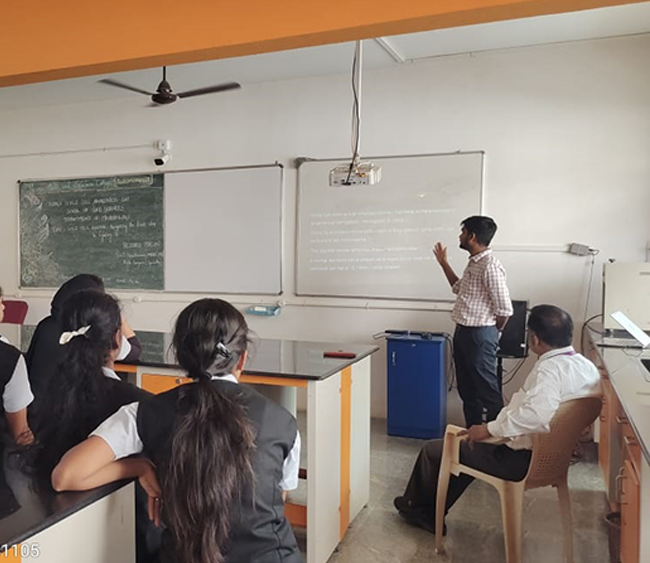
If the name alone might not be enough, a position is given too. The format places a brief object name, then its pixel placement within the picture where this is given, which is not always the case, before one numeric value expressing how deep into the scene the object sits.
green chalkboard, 5.43
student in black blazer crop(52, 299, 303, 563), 1.30
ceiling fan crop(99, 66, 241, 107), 3.71
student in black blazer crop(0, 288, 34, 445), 1.67
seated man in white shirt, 2.24
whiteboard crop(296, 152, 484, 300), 4.47
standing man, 3.68
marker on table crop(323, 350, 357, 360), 2.76
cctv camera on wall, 5.27
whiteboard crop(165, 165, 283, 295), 5.00
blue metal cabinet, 4.20
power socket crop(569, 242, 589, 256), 4.13
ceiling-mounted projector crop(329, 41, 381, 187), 3.24
